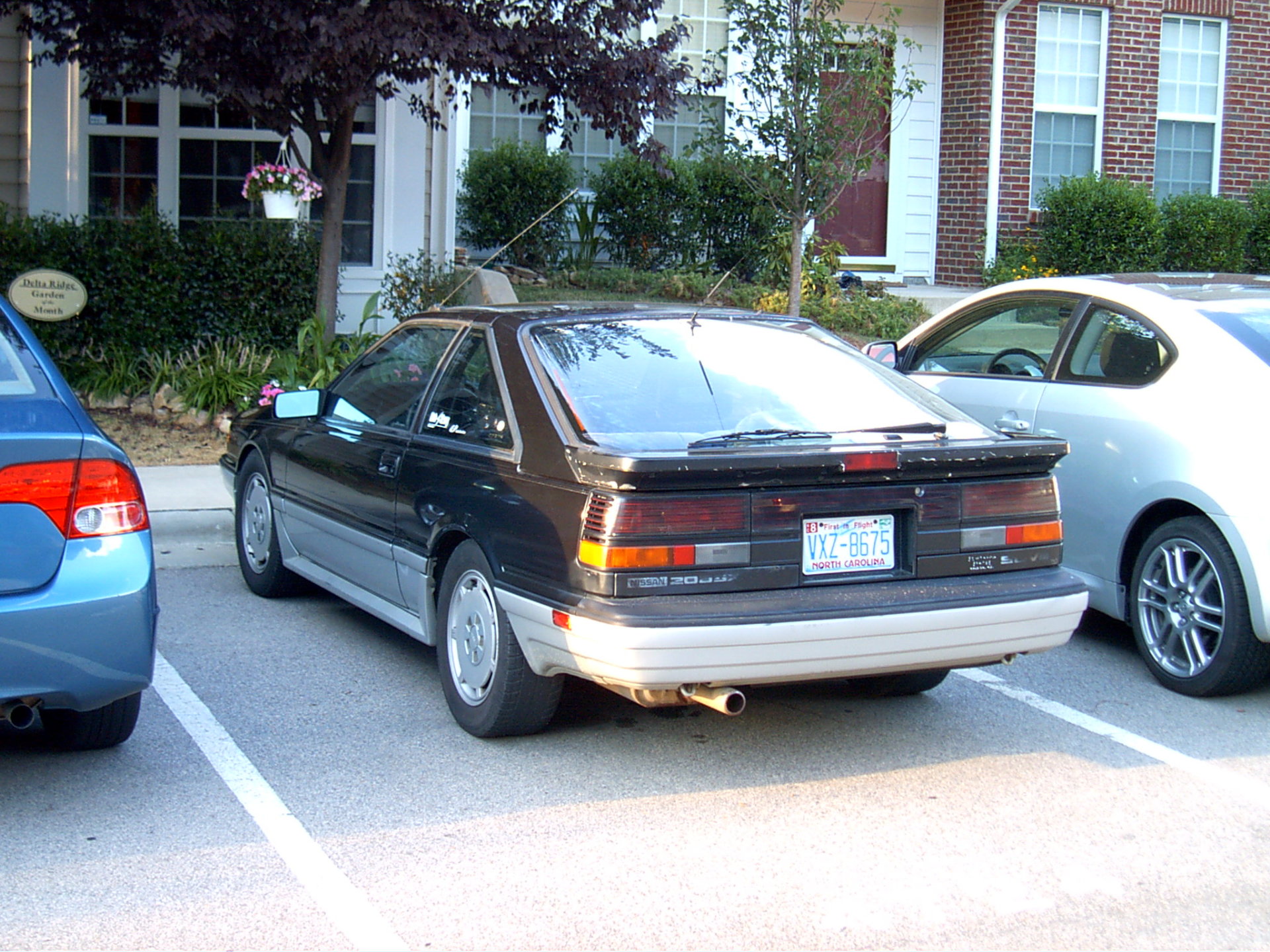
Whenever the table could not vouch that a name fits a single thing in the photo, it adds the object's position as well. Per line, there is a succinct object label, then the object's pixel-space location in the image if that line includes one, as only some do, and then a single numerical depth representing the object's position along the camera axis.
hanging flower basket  10.88
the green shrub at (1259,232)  16.30
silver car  5.23
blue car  3.82
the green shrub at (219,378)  10.49
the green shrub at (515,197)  14.10
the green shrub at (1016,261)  15.45
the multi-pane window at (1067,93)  16.19
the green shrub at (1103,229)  15.01
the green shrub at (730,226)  14.57
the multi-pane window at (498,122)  14.87
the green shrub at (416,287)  12.12
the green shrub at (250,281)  11.11
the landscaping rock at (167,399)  10.55
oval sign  10.14
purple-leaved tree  8.92
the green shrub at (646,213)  14.41
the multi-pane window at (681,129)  15.43
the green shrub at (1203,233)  15.55
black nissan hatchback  4.09
